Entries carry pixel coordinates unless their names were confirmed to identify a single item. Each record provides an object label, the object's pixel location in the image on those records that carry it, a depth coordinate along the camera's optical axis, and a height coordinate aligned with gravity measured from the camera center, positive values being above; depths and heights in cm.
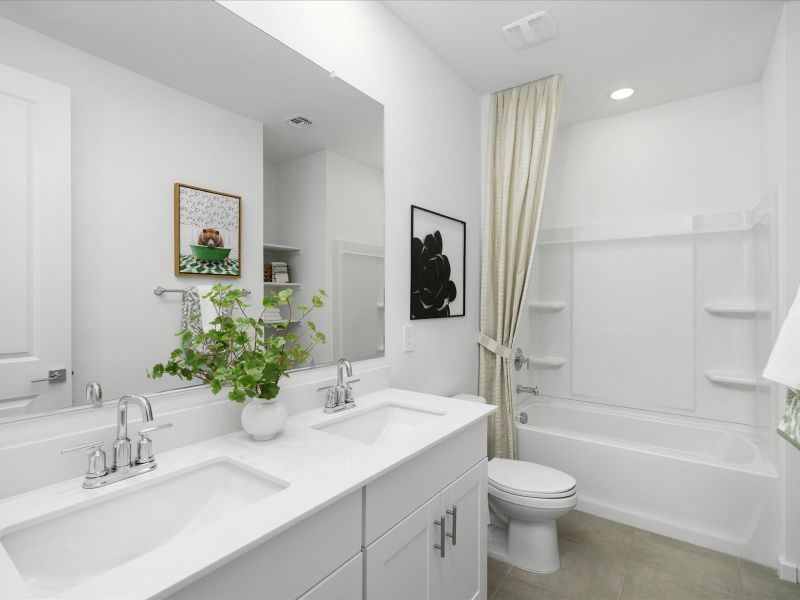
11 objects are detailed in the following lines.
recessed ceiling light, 255 +129
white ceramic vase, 113 -33
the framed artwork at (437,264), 205 +19
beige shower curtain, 238 +48
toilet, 182 -95
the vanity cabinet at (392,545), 74 -57
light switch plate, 199 -19
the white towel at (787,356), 116 -17
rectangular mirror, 86 +31
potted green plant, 106 -17
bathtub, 196 -95
